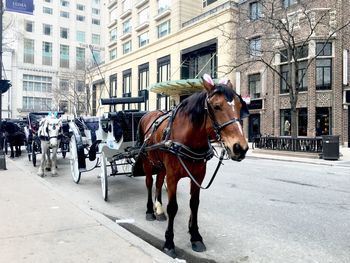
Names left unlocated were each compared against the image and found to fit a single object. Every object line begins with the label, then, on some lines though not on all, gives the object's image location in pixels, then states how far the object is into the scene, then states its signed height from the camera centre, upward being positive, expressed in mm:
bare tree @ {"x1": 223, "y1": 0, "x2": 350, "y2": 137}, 23541 +7841
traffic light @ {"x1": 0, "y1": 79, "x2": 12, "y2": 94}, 12145 +1563
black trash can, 18328 -931
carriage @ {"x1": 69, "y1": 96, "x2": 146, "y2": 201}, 8000 -208
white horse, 10688 -189
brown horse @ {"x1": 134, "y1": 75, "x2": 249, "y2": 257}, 3908 -91
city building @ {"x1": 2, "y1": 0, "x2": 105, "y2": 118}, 77562 +18775
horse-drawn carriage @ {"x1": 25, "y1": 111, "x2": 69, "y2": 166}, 13625 -227
